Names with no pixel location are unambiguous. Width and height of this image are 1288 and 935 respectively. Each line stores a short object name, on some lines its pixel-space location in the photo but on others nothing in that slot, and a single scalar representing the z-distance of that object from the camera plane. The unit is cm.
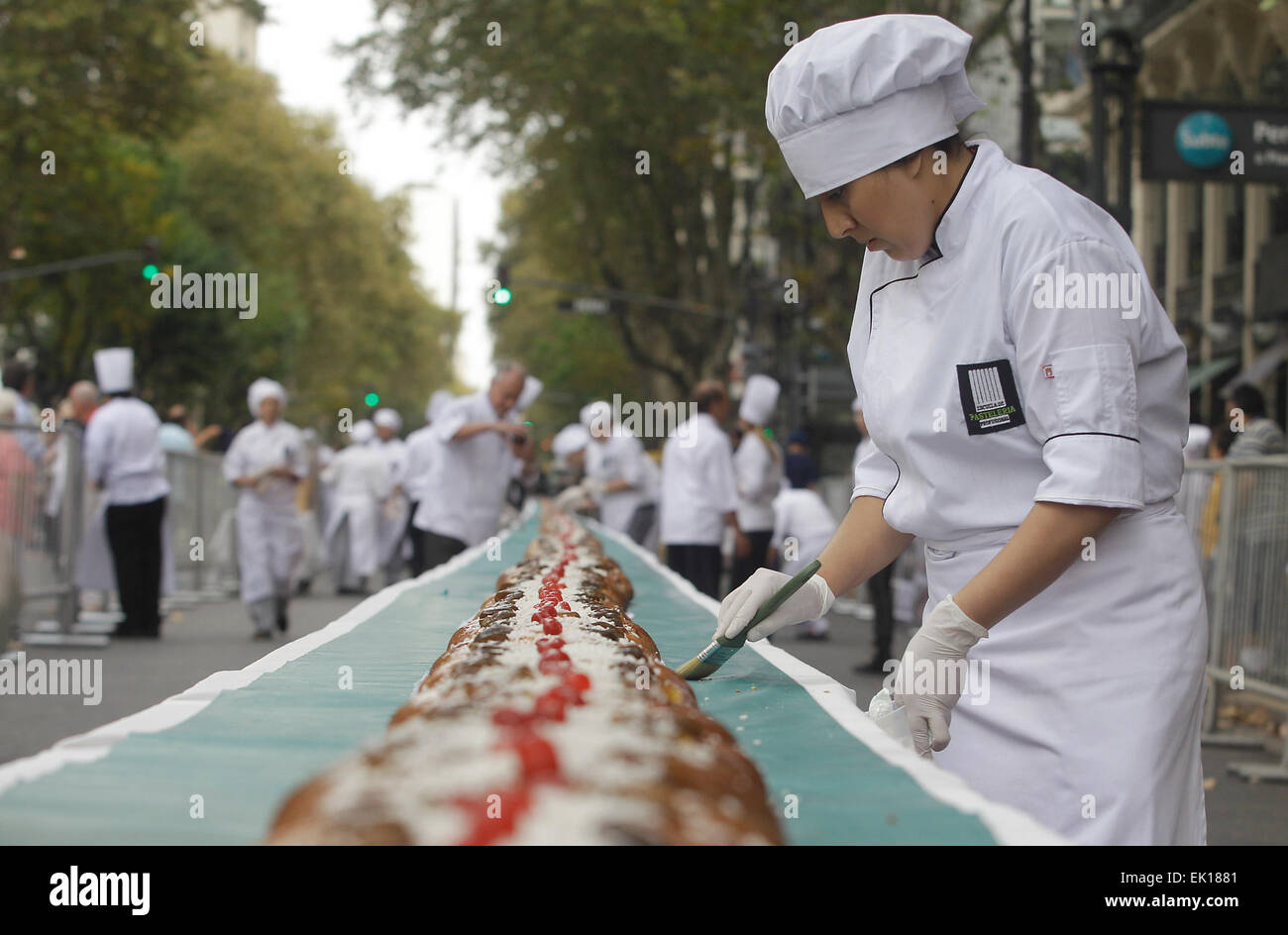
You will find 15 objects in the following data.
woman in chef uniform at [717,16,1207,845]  284
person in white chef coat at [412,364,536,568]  1043
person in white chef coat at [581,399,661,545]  1792
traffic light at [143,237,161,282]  3366
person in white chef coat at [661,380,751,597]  1270
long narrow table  206
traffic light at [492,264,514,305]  1602
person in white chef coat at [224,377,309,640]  1425
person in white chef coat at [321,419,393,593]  2047
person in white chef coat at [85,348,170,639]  1385
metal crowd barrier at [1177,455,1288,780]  905
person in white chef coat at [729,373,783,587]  1400
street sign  1047
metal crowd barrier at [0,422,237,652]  1227
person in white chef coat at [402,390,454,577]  1691
